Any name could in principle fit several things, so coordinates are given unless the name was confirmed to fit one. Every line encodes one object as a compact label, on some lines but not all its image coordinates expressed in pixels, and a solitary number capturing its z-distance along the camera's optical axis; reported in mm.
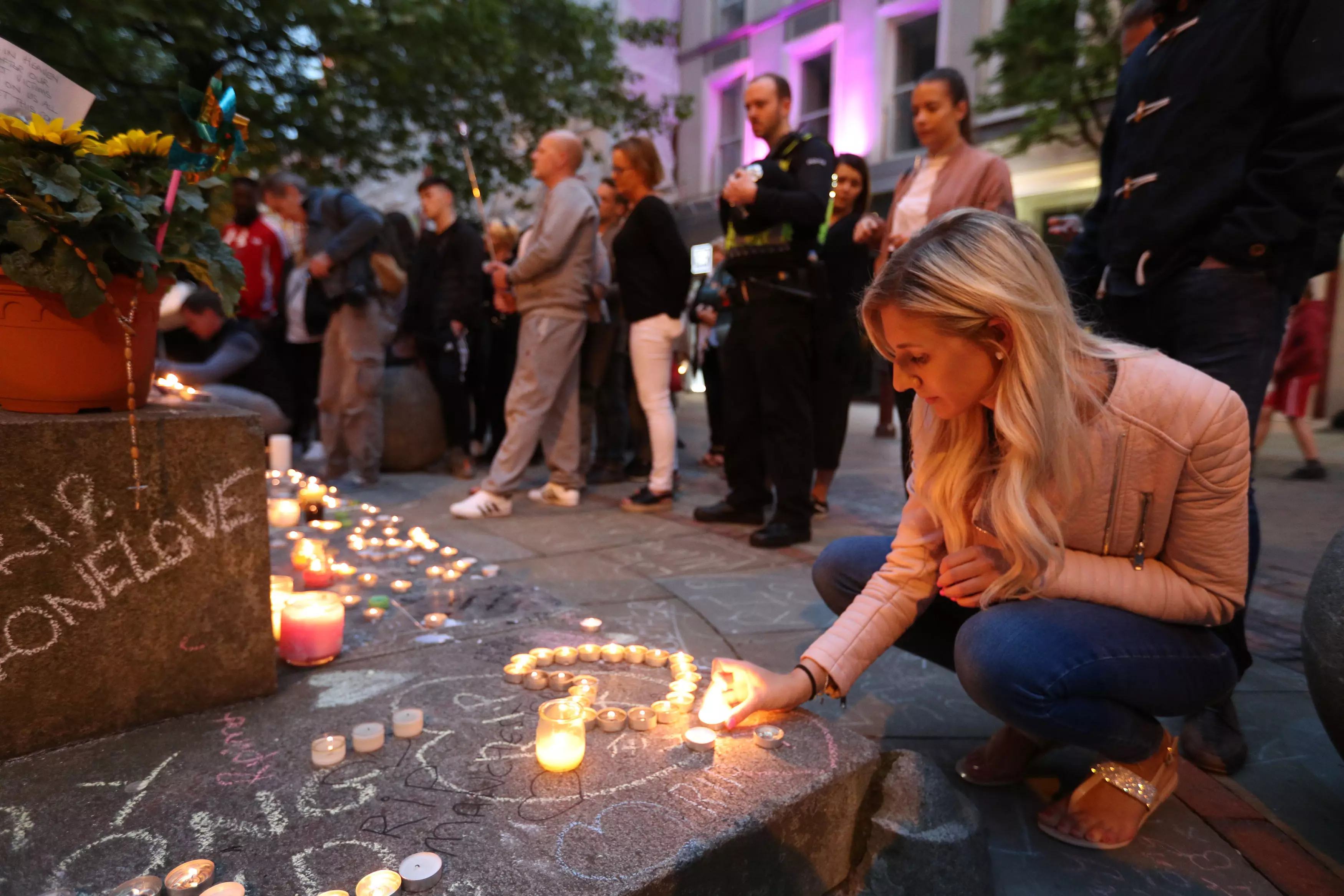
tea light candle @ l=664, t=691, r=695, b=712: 1787
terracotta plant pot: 1618
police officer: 3699
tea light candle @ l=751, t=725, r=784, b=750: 1628
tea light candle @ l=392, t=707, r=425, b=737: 1680
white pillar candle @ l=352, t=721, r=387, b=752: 1610
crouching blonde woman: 1438
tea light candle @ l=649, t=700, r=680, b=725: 1752
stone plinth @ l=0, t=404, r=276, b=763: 1549
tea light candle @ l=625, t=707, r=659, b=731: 1713
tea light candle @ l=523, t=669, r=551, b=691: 1930
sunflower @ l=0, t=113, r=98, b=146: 1503
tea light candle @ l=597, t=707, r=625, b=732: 1704
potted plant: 1531
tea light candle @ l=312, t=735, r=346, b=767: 1562
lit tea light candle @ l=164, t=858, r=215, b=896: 1189
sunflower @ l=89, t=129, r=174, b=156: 1719
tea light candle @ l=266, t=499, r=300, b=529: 3756
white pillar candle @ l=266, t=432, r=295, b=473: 4875
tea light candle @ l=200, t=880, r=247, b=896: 1179
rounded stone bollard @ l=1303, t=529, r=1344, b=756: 1608
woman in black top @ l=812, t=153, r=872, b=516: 4336
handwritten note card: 1722
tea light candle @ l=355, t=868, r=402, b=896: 1189
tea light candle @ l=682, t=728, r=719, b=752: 1619
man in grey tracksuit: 4328
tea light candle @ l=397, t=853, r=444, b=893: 1213
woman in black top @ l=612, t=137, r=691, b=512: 4379
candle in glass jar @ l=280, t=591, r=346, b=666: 2059
